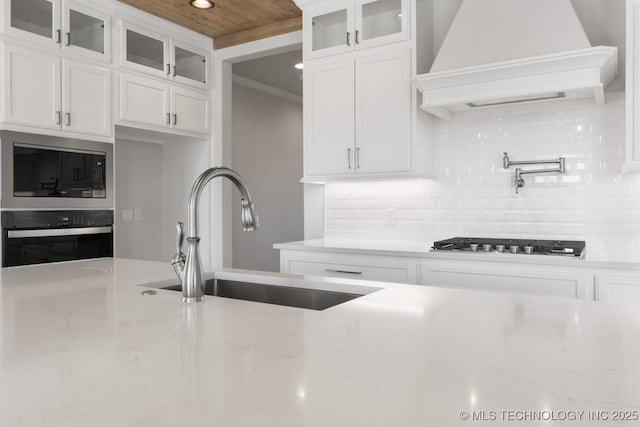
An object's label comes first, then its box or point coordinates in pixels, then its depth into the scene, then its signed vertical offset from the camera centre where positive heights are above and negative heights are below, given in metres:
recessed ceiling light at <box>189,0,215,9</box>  3.65 +1.57
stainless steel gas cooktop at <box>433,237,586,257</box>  2.53 -0.18
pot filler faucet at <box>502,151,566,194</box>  3.00 +0.29
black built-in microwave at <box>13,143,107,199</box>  3.09 +0.28
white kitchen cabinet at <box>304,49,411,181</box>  3.20 +0.66
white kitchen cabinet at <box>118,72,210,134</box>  3.74 +0.88
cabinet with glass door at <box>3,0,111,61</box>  3.08 +1.26
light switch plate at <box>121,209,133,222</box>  4.57 -0.01
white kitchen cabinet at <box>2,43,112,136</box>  3.04 +0.80
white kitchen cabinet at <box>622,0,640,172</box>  2.47 +0.63
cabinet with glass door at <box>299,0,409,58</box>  3.23 +1.29
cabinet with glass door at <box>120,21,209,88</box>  3.77 +1.29
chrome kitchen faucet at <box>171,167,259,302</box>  1.32 -0.07
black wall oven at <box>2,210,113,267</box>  3.04 -0.14
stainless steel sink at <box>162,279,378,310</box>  1.58 -0.28
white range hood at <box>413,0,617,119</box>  2.54 +0.81
